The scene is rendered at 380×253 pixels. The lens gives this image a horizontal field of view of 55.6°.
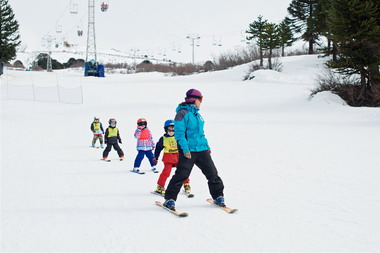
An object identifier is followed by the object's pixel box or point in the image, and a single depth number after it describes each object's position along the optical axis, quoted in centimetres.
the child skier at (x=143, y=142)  848
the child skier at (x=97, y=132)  1264
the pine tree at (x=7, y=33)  5166
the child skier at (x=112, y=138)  1023
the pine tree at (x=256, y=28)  4298
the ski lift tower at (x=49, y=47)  7286
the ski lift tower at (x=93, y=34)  6378
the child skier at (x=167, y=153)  649
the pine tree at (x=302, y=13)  4138
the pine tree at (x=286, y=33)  4281
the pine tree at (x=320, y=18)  3298
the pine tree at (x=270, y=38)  3912
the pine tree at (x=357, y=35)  1859
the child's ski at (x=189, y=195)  645
